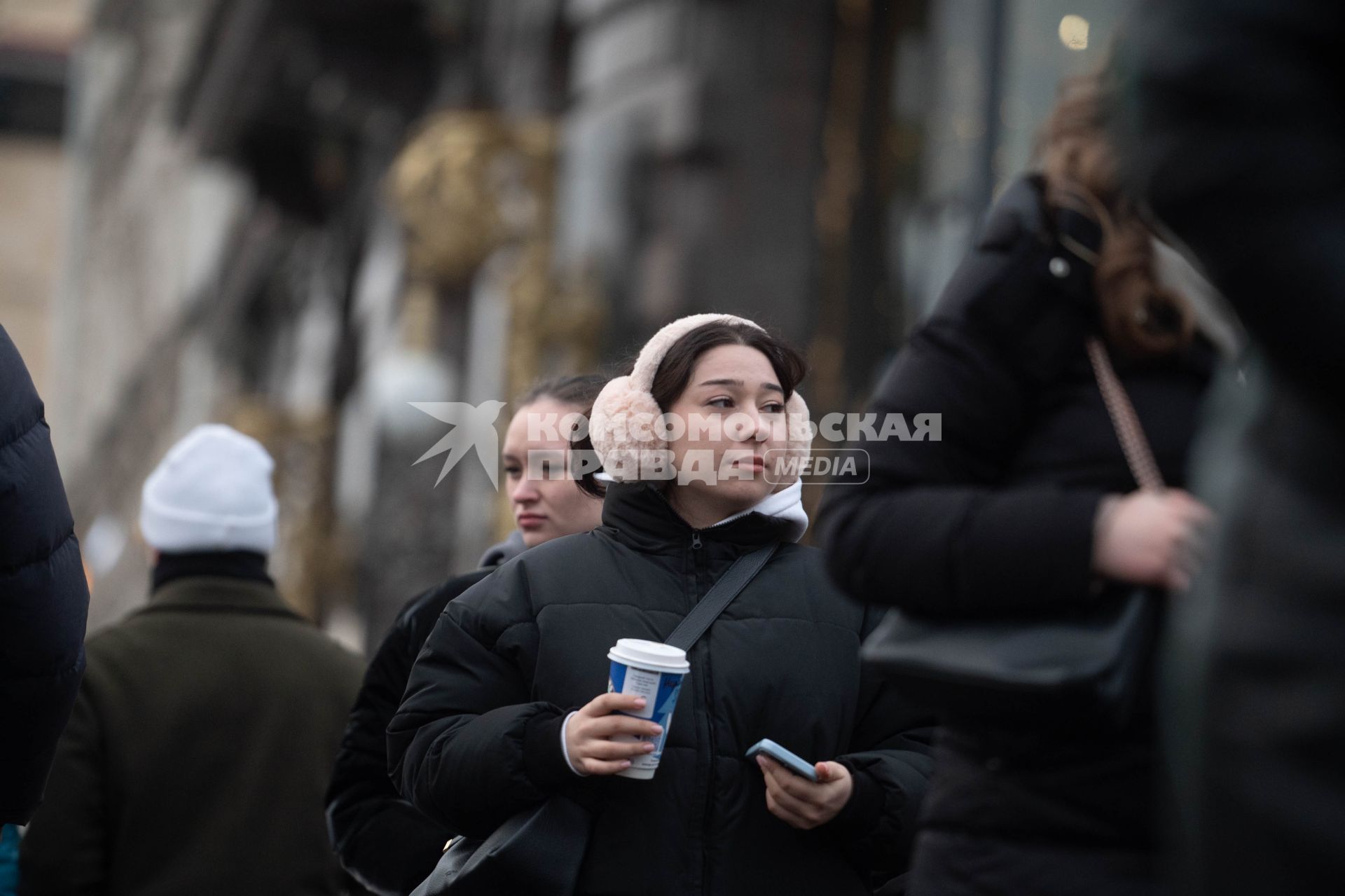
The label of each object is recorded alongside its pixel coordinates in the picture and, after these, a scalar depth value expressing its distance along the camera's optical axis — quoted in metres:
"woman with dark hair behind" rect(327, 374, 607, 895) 6.95
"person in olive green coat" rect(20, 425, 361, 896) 7.67
